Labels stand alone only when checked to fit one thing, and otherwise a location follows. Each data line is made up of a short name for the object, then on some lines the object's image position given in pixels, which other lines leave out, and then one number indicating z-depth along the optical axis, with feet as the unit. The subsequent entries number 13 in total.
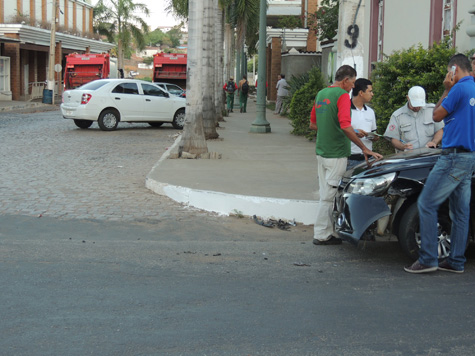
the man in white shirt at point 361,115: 24.86
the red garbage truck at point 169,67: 120.37
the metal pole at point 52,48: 131.44
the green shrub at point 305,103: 60.90
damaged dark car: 20.52
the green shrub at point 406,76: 34.04
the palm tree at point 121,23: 220.64
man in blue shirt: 19.06
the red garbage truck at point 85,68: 125.18
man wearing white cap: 24.70
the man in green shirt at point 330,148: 22.97
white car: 69.92
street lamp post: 68.33
